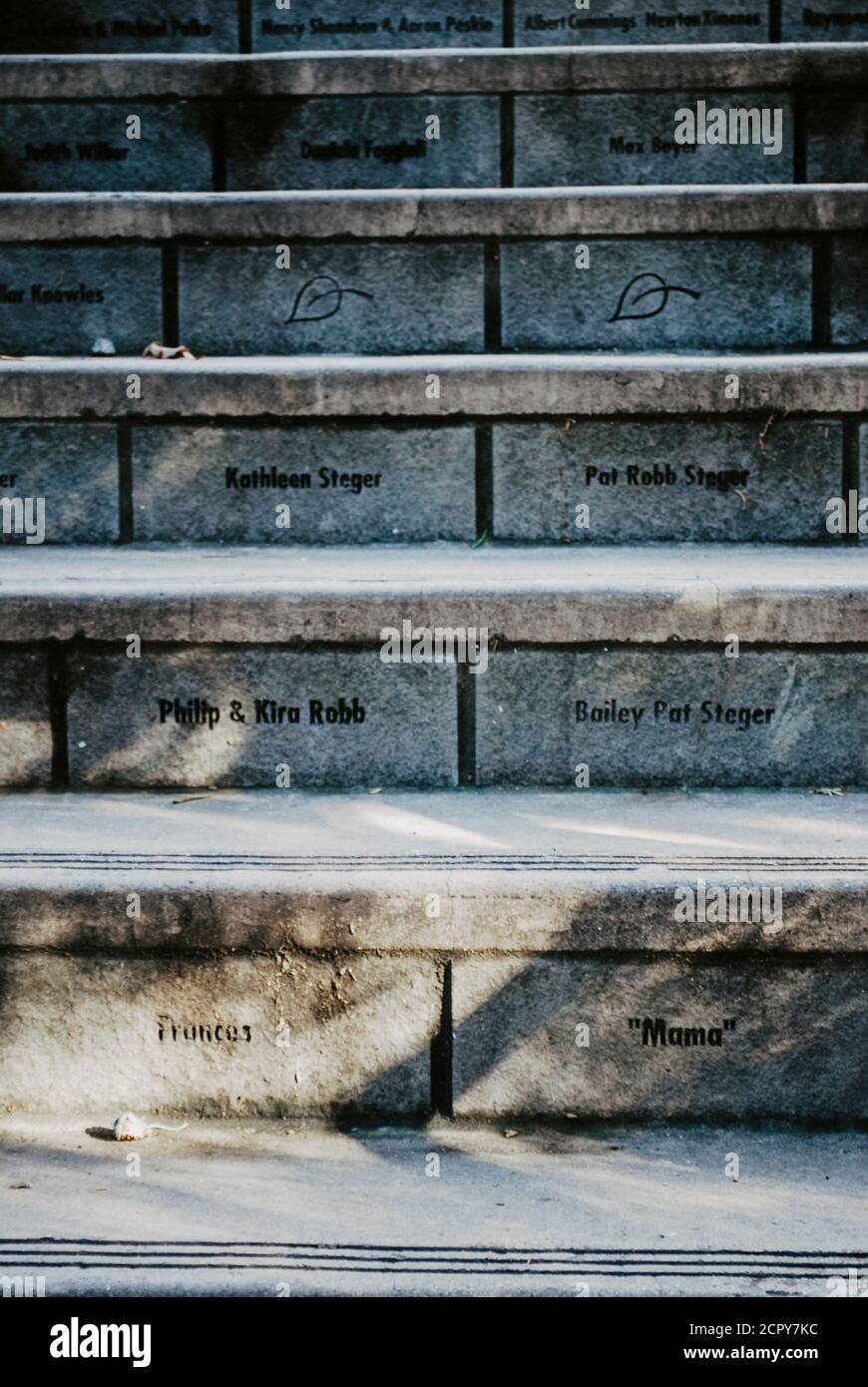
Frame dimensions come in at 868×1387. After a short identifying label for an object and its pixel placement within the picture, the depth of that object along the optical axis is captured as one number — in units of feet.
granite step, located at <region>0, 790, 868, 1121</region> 5.98
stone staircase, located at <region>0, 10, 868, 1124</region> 6.05
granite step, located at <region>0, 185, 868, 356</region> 10.23
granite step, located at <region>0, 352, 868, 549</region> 8.75
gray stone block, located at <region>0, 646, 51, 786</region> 7.48
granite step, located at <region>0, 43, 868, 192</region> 11.62
